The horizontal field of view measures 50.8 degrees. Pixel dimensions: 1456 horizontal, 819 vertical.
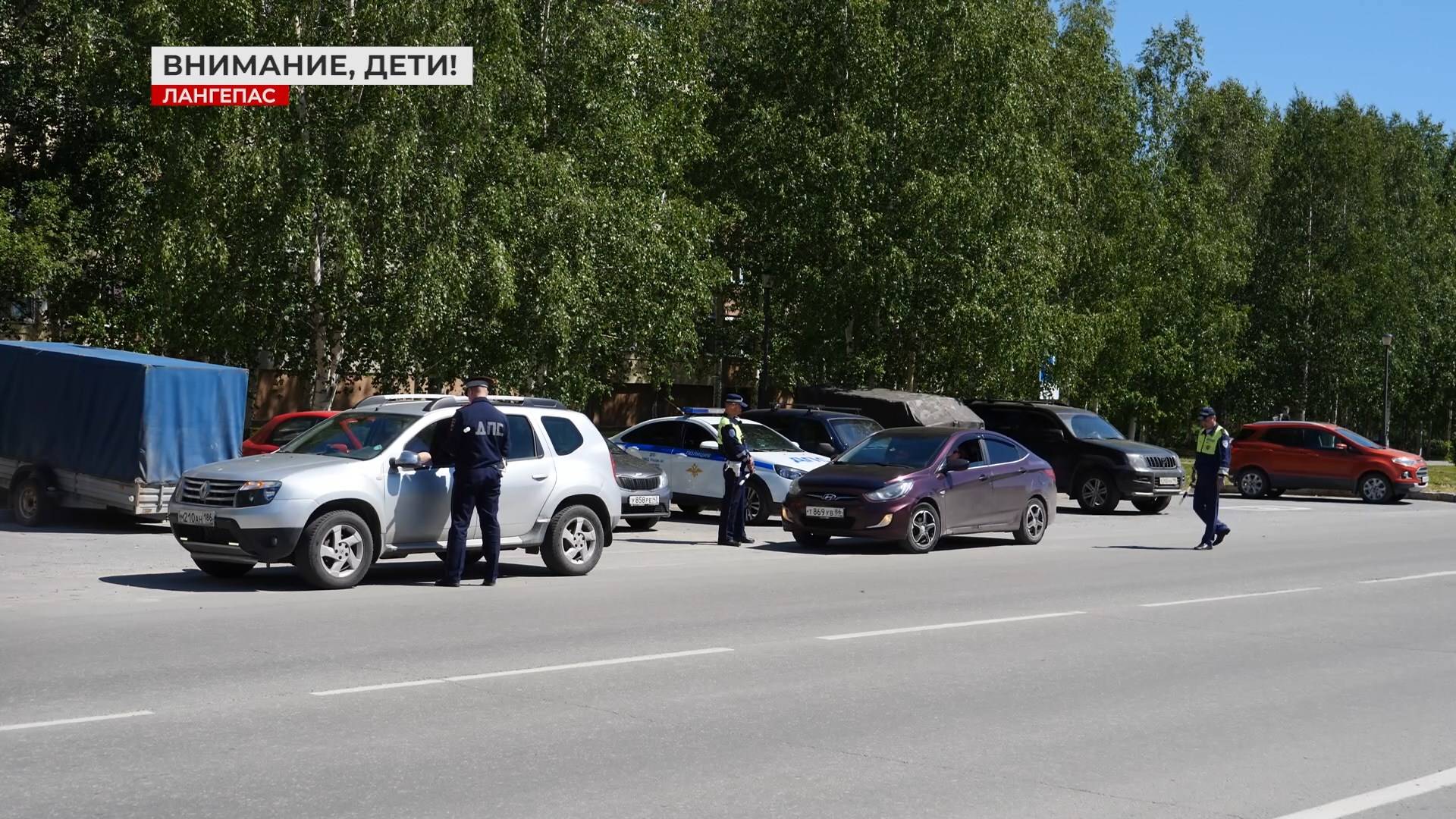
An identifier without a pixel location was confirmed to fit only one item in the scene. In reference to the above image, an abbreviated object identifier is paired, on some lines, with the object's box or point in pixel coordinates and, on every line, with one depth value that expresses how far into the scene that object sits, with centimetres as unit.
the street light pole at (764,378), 3369
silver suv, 1288
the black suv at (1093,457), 2717
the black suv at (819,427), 2383
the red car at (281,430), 2095
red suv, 3269
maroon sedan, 1814
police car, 2222
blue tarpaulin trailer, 1842
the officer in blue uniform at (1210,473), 1948
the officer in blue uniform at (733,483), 1911
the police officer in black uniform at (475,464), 1341
